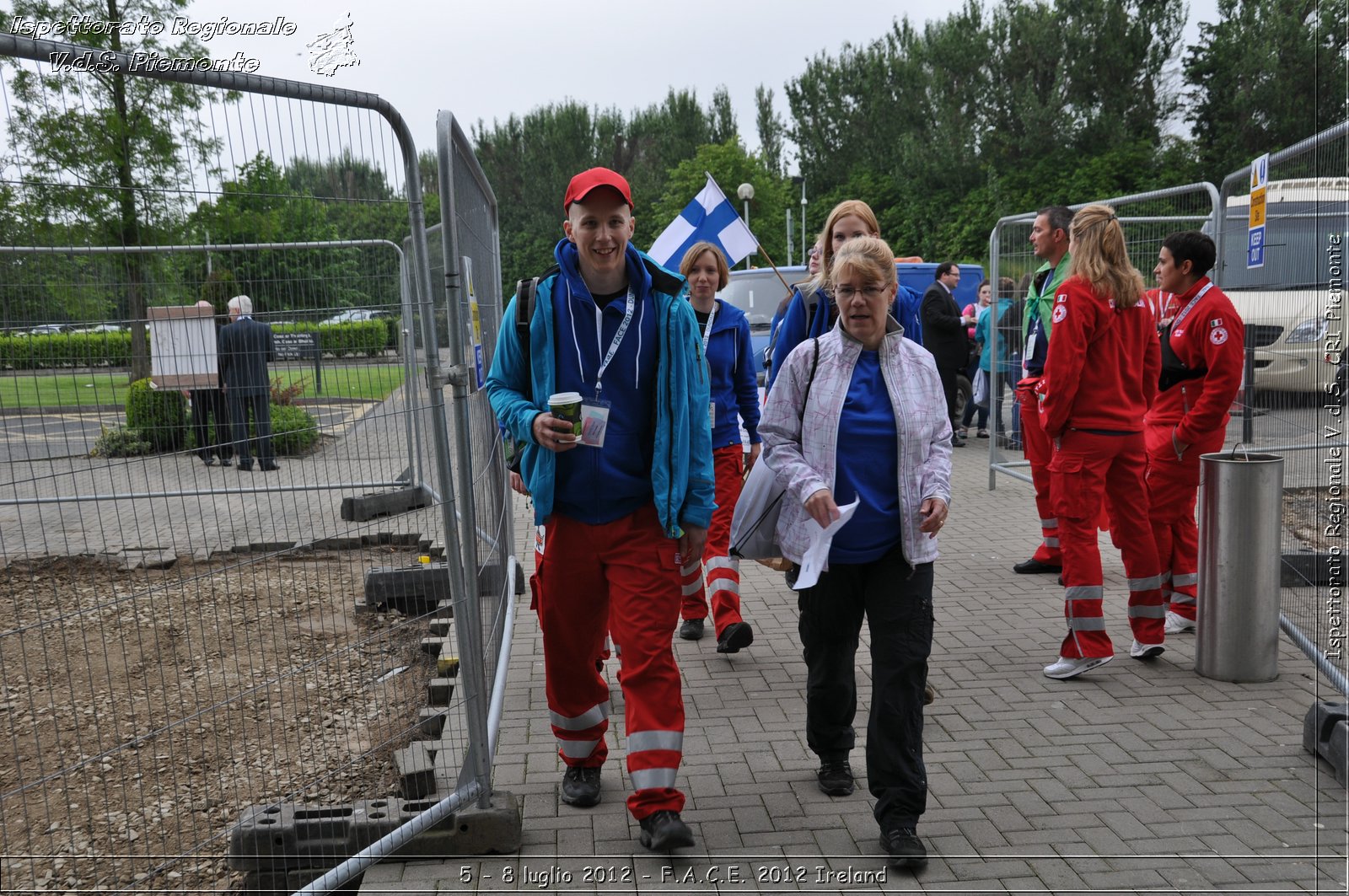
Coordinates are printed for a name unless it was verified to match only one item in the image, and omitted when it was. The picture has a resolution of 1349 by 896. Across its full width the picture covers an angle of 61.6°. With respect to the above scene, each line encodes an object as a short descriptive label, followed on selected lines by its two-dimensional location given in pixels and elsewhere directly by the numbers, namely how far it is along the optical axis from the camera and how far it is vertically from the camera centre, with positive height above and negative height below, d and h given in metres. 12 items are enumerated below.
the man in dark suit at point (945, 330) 12.62 -0.47
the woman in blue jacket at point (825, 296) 4.27 -0.01
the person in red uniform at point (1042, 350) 6.34 -0.40
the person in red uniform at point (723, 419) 5.83 -0.63
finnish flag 6.85 +0.44
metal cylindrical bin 5.09 -1.31
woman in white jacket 3.62 -0.61
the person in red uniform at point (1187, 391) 5.54 -0.58
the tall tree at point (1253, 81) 36.53 +6.43
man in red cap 3.73 -0.49
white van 4.49 -0.06
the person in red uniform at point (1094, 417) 5.27 -0.63
